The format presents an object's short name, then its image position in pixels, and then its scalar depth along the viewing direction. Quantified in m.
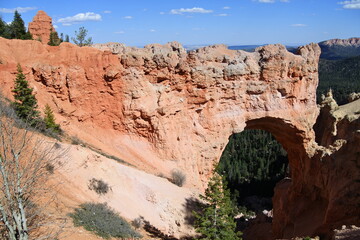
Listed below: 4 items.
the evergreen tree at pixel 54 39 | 35.38
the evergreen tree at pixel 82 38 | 38.56
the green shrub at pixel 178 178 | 21.17
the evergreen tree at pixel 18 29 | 34.94
